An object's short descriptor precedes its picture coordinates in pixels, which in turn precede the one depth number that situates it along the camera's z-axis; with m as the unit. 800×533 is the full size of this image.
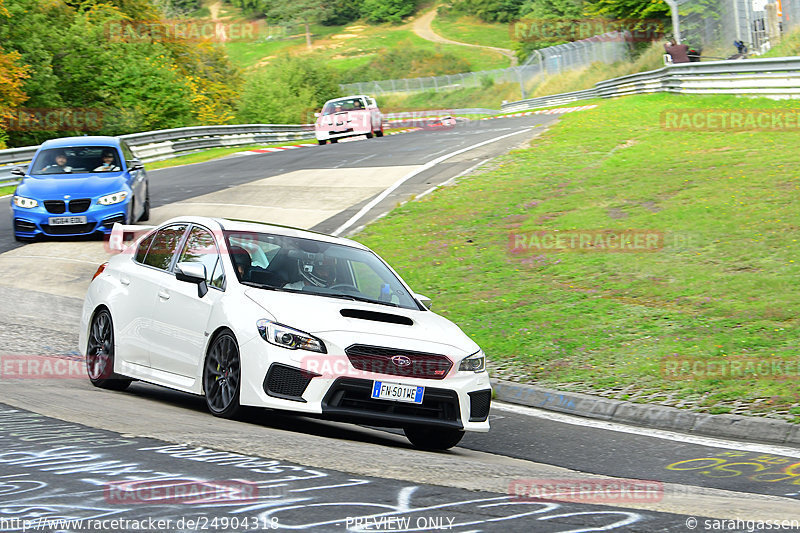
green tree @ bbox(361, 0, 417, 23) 152.88
